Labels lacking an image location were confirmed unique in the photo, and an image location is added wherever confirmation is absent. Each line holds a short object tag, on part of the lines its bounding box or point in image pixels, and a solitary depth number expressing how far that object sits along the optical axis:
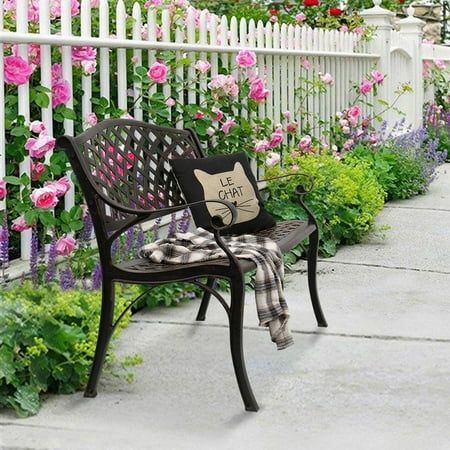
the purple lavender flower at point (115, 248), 7.40
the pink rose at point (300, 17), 14.20
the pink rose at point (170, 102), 8.58
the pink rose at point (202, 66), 8.90
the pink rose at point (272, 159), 10.01
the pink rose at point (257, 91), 9.75
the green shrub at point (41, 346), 5.50
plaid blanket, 5.91
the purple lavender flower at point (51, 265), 6.60
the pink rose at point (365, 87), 13.89
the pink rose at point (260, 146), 9.78
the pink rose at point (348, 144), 12.90
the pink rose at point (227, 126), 9.30
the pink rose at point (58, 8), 7.45
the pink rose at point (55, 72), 7.28
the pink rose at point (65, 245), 7.06
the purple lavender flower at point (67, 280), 6.67
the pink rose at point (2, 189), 6.52
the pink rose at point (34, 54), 7.08
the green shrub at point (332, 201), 9.81
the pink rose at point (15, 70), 6.74
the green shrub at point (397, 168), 12.49
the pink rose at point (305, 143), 11.12
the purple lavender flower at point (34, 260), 6.52
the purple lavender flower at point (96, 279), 6.93
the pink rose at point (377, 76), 14.18
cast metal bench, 5.59
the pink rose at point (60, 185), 6.89
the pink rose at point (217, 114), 9.09
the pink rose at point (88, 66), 7.36
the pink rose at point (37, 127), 6.80
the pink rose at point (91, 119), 7.44
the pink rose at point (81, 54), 7.44
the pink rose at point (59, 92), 7.19
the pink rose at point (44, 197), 6.73
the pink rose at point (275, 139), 10.15
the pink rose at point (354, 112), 13.13
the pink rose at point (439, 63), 19.18
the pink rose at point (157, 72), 8.03
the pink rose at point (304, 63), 11.94
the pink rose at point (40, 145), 6.77
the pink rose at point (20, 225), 6.81
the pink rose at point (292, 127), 11.16
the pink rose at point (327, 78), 12.17
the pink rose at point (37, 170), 6.99
